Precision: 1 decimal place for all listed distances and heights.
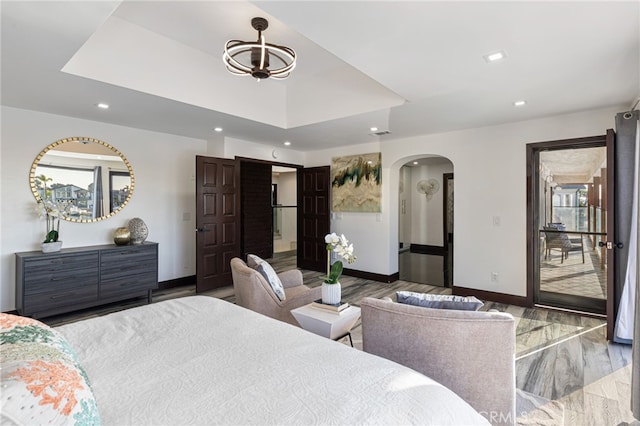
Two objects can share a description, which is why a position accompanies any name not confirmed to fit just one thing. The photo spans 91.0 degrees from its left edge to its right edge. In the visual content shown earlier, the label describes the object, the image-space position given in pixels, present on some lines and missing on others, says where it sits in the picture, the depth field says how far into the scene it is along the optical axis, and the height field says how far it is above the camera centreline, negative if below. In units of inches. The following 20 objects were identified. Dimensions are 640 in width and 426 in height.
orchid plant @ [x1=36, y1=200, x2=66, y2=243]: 145.9 -2.3
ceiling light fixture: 100.6 +51.5
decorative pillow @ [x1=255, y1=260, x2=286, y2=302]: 115.9 -25.7
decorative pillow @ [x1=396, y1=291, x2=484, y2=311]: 67.4 -20.3
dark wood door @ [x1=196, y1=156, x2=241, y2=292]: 187.0 -6.0
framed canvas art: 216.9 +19.8
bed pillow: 26.0 -16.1
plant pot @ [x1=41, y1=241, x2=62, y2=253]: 142.0 -16.6
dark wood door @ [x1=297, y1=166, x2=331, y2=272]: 241.6 -4.7
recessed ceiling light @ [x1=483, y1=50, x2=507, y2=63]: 91.3 +45.6
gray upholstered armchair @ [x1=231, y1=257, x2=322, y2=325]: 111.1 -31.4
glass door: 147.9 -9.1
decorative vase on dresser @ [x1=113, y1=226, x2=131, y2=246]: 164.9 -13.7
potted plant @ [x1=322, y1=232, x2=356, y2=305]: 95.1 -19.9
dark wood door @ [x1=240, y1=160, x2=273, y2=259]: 287.0 -0.8
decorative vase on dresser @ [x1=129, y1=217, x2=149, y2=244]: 170.6 -11.3
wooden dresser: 133.2 -31.2
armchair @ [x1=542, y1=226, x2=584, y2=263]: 154.6 -16.3
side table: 85.5 -30.9
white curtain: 116.6 -30.8
